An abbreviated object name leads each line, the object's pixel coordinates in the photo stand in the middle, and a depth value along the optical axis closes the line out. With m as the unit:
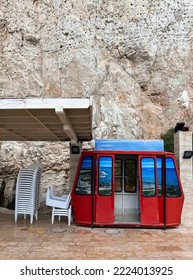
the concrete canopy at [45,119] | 5.05
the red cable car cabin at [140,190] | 6.80
